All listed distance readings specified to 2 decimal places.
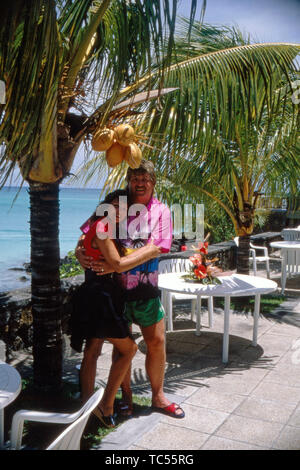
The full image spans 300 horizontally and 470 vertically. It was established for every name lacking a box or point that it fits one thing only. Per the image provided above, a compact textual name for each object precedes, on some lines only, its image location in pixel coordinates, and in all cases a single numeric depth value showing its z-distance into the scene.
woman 3.16
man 3.35
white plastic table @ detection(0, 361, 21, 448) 2.25
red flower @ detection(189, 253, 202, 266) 5.11
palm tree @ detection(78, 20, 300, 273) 4.34
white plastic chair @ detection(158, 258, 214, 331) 5.68
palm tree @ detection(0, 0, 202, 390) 2.43
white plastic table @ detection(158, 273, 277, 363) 4.76
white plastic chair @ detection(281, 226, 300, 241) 10.28
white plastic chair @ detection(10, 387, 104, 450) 1.81
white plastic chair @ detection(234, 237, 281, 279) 8.64
